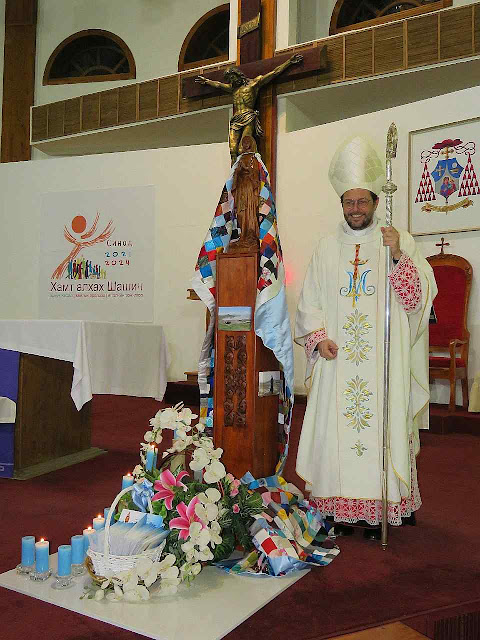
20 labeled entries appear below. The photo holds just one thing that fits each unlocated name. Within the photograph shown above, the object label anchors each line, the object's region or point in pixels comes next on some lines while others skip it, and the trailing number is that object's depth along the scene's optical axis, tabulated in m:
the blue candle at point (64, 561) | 2.32
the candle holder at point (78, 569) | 2.37
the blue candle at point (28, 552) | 2.39
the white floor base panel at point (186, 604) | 2.01
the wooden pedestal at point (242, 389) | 3.04
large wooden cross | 7.75
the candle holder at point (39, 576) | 2.31
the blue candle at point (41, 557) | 2.31
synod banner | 8.35
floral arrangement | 2.21
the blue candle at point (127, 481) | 2.80
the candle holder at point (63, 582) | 2.28
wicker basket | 2.22
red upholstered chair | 6.00
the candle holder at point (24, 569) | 2.37
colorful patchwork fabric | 3.07
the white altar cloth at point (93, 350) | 3.88
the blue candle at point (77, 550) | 2.42
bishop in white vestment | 2.93
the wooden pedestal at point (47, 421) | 3.96
